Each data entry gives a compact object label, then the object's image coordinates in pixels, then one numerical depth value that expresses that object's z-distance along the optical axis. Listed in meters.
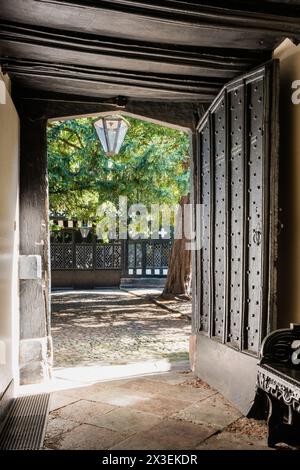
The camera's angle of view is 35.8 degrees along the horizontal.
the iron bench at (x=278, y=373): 3.69
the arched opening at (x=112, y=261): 7.84
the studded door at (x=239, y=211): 4.61
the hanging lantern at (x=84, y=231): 18.42
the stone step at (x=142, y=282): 19.56
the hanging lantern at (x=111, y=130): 7.79
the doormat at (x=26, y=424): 4.10
